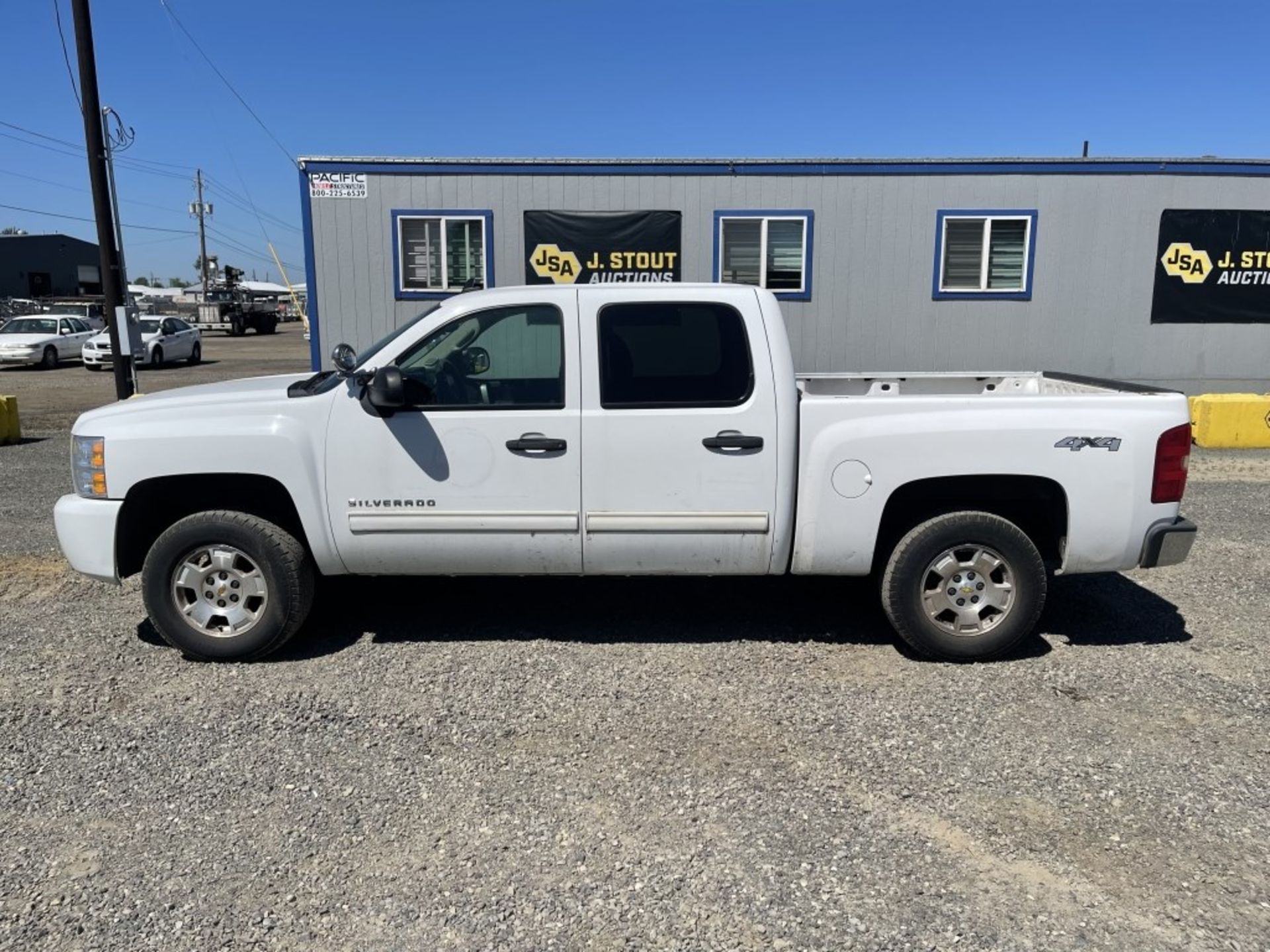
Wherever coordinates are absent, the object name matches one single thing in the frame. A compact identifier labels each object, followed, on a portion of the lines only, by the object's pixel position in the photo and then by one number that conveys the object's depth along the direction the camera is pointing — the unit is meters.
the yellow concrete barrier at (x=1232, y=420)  11.38
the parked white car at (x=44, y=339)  25.80
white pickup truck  4.71
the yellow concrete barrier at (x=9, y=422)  12.12
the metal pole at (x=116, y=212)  12.77
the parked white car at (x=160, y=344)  25.36
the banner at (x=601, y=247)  12.84
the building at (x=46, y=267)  73.81
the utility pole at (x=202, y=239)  70.69
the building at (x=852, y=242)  12.64
